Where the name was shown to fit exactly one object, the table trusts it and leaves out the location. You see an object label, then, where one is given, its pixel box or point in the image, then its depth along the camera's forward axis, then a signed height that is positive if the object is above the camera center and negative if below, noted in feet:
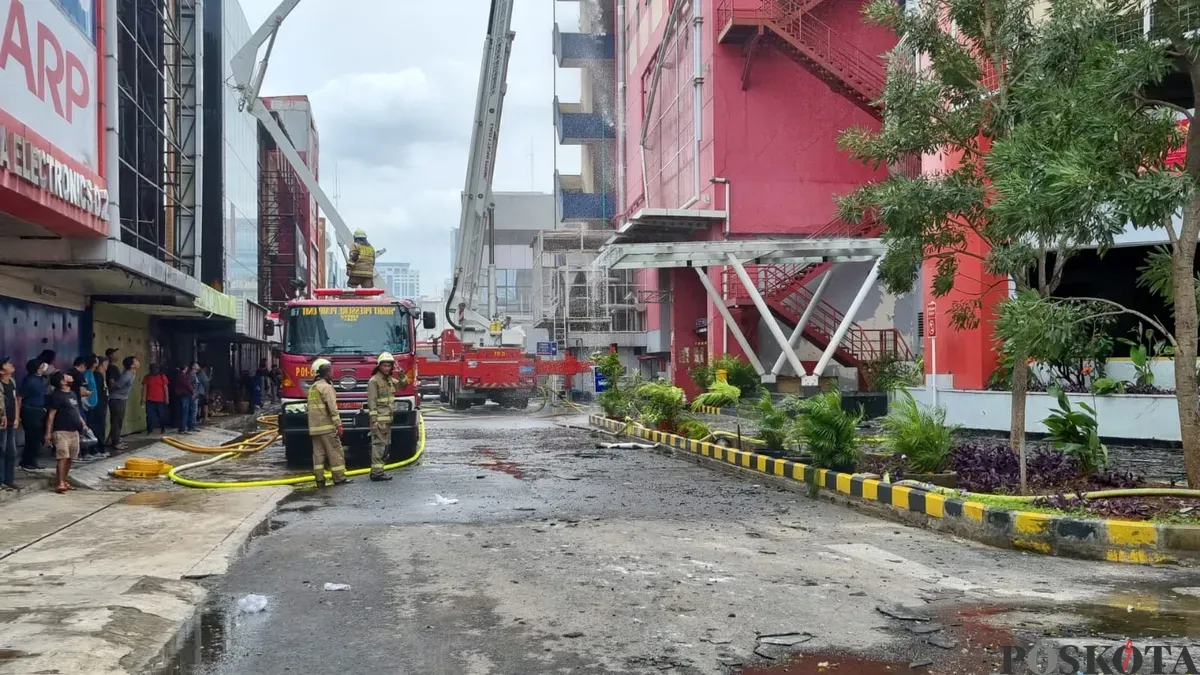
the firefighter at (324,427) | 40.32 -2.53
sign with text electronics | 32.37 +10.80
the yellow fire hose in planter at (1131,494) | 26.09 -3.80
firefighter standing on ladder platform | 66.44 +6.93
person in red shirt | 65.31 -1.81
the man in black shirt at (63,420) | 36.78 -1.95
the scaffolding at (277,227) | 131.34 +19.59
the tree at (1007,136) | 26.78 +6.86
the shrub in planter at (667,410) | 58.54 -3.07
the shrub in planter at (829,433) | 36.24 -2.76
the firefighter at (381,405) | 45.21 -1.85
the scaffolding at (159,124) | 60.23 +16.51
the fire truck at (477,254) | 83.87 +10.59
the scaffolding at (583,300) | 153.99 +10.17
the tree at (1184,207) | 26.32 +4.00
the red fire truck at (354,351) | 50.78 +0.79
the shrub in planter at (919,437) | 33.71 -2.74
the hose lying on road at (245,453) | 39.78 -4.65
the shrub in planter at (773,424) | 43.91 -2.90
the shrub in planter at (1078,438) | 30.55 -2.55
